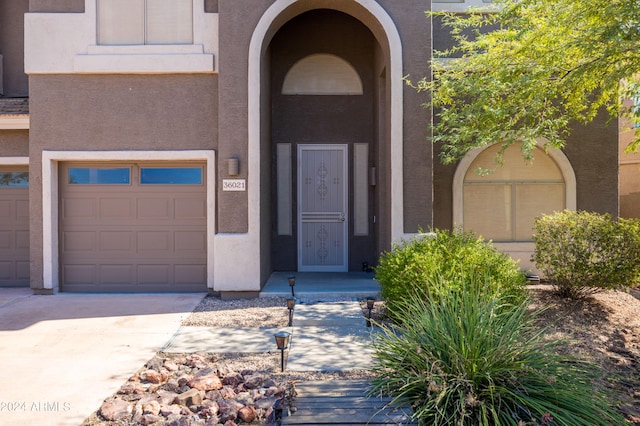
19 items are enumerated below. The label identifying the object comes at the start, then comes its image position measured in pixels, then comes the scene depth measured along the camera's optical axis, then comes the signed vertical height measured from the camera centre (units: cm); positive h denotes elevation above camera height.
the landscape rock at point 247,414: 373 -169
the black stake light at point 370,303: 620 -131
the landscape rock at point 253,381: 436 -167
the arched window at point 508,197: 941 +19
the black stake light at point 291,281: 770 -125
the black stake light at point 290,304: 621 -131
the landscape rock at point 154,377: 454 -169
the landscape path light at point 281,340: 457 -132
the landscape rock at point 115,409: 382 -172
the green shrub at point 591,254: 687 -74
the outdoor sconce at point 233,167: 790 +71
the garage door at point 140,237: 866 -54
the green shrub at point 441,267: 592 -81
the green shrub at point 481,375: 331 -132
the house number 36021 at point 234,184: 800 +41
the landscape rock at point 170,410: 381 -171
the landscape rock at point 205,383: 427 -166
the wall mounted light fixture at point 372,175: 980 +68
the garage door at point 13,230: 914 -41
